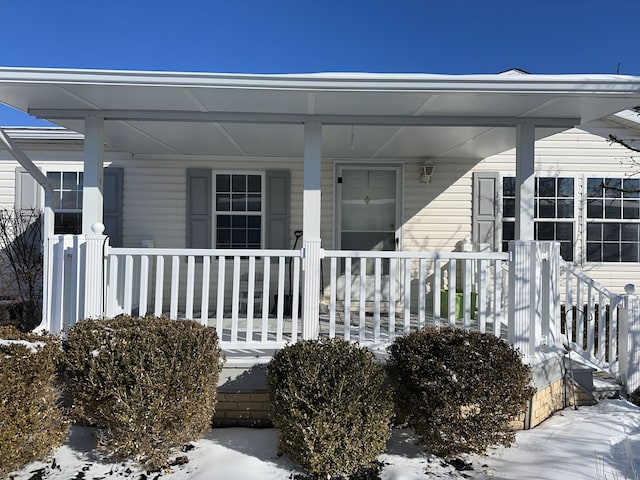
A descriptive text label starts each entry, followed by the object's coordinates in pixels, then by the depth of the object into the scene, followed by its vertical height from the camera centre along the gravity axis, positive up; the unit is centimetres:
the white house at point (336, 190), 355 +79
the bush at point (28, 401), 256 -99
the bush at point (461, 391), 288 -98
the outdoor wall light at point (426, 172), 634 +110
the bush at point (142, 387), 275 -94
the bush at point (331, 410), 277 -108
